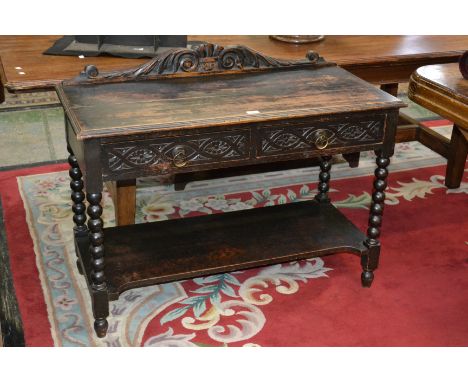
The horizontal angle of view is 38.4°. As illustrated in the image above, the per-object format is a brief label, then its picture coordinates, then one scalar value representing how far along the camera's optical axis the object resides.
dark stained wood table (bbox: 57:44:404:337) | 2.19
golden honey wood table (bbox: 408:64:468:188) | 2.26
